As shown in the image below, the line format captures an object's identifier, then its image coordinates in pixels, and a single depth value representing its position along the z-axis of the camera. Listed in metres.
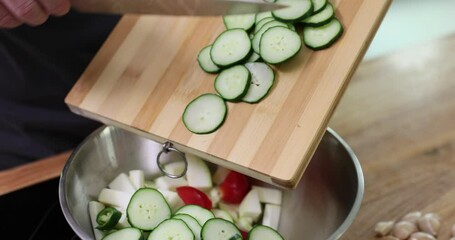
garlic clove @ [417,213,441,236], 1.30
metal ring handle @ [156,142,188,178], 1.20
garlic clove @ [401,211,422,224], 1.32
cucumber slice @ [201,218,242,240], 1.10
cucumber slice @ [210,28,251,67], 1.21
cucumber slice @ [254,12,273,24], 1.26
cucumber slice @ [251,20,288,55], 1.21
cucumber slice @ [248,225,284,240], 1.13
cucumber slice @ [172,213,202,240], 1.13
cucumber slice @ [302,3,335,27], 1.19
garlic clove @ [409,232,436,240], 1.27
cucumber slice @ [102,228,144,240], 1.12
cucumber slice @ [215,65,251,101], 1.17
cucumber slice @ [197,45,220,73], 1.24
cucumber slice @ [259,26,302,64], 1.17
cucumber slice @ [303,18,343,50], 1.17
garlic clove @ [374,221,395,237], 1.30
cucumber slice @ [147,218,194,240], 1.08
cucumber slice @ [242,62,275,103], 1.17
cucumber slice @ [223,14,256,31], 1.26
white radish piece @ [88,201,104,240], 1.22
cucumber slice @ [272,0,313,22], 1.19
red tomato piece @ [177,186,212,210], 1.24
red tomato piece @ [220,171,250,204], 1.28
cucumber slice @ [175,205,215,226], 1.16
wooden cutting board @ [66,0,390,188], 1.11
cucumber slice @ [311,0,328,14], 1.20
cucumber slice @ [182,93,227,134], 1.17
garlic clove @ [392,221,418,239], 1.29
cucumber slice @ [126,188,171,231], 1.16
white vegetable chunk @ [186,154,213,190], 1.29
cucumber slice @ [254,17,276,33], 1.24
